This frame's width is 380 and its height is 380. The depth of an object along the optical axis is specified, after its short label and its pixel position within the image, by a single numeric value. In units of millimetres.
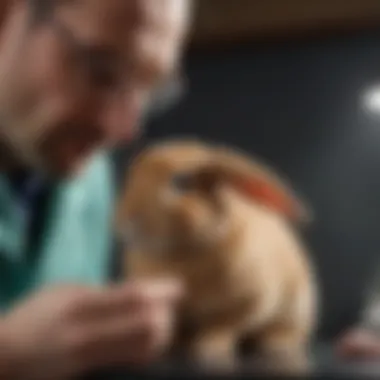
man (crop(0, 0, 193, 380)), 1261
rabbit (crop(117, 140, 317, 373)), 1260
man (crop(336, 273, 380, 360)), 1225
